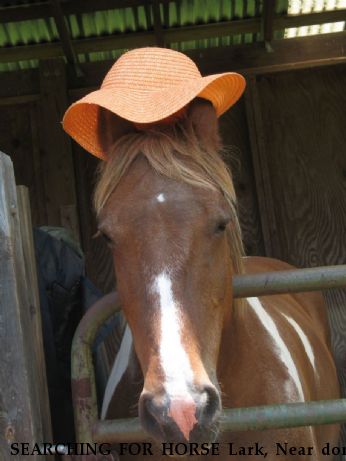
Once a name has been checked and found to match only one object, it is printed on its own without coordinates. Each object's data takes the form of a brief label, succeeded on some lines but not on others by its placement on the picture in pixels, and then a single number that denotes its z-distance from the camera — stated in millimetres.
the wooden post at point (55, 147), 4371
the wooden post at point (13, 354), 1565
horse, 1332
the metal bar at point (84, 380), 1654
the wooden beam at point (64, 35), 3789
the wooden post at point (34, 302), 1762
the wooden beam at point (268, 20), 3922
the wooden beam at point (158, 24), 3895
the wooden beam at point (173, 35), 4285
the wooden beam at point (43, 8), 3922
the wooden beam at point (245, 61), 4336
